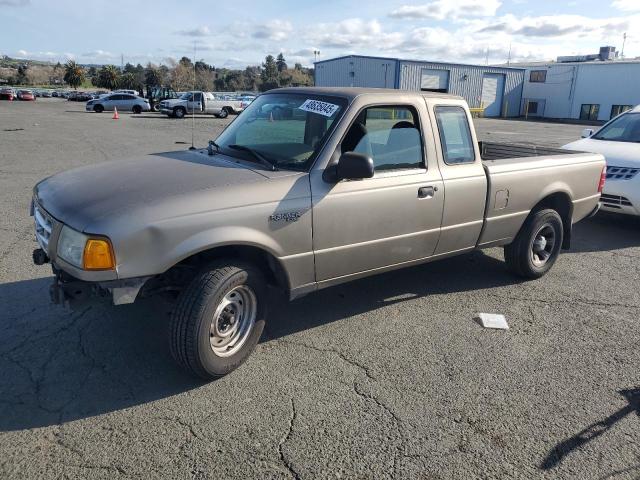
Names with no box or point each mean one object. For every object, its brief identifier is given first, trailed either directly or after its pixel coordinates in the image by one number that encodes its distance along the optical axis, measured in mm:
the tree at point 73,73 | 89000
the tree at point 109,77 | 82938
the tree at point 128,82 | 80938
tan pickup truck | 3092
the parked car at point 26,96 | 57588
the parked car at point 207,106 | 33719
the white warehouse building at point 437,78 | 46094
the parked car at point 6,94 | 56438
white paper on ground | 4449
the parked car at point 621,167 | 7238
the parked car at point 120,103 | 38469
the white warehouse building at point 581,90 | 46531
